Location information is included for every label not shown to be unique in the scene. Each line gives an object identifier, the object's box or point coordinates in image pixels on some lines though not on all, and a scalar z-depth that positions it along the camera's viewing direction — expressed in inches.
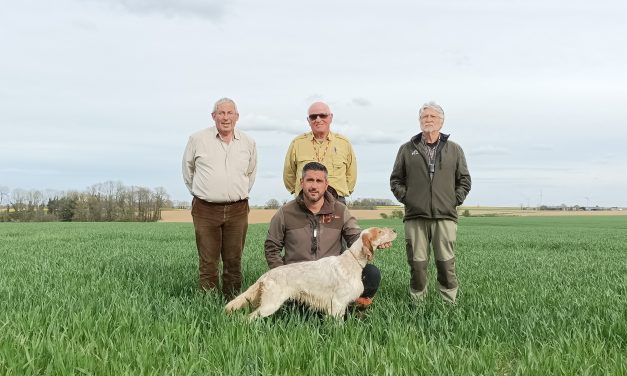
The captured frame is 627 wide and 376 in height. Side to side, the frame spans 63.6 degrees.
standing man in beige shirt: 256.4
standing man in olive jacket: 254.2
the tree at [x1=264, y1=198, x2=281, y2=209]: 2511.1
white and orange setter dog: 194.9
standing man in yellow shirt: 247.0
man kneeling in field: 223.5
